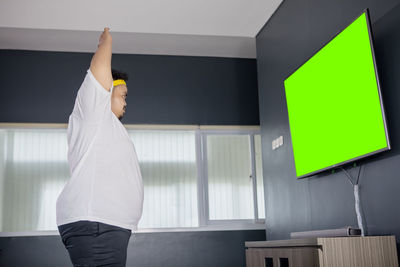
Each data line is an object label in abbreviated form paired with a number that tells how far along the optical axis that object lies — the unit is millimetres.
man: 1434
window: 4855
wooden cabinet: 2168
